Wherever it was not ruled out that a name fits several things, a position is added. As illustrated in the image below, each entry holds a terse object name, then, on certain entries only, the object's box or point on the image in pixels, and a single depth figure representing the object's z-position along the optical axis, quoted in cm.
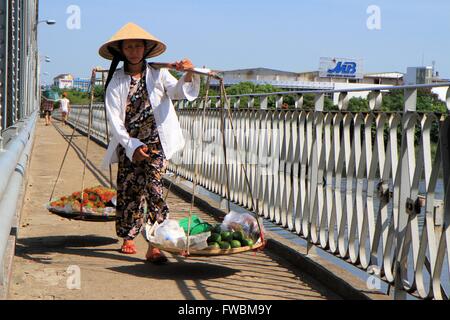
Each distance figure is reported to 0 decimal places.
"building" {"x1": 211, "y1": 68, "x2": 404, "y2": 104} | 7700
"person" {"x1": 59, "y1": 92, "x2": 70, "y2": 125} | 4009
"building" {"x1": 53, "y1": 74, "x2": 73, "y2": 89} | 10038
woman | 593
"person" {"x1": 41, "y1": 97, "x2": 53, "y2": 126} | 4131
